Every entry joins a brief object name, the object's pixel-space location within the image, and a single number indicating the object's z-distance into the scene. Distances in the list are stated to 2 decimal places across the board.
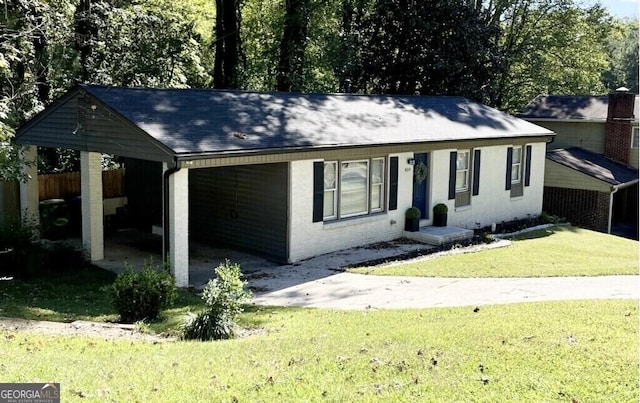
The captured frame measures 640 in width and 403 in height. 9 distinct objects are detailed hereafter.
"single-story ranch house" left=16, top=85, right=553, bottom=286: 13.26
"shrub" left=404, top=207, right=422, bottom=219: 18.06
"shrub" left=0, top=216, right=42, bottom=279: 13.73
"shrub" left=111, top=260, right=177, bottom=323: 10.16
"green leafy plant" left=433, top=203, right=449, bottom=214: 18.95
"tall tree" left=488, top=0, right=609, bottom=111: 37.34
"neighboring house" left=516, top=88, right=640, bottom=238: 25.19
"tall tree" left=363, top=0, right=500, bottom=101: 30.14
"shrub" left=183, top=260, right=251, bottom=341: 8.95
